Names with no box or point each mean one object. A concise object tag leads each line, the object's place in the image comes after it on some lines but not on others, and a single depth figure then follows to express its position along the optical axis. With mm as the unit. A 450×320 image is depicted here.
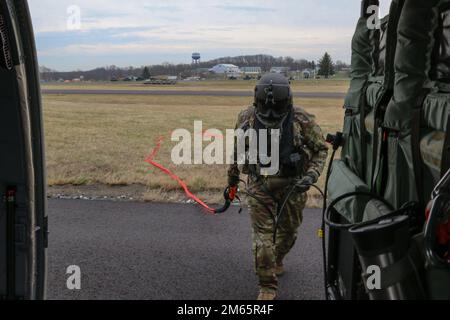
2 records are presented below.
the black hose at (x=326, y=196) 3051
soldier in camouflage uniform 4484
